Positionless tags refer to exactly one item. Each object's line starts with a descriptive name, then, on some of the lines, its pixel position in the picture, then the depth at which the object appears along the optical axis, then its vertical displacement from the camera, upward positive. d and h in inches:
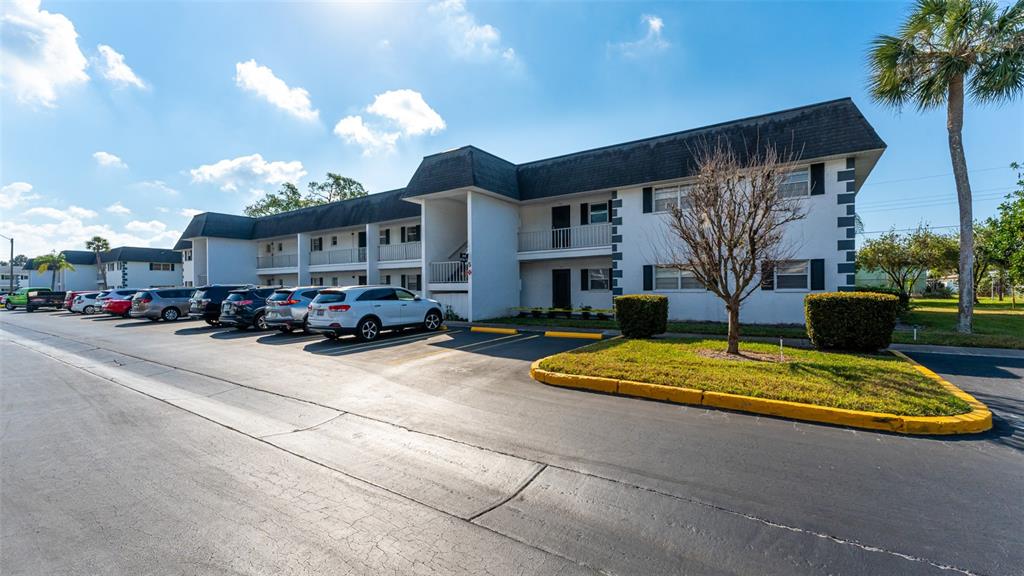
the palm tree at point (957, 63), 432.5 +240.9
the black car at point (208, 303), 692.1 -25.8
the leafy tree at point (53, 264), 2005.4 +127.3
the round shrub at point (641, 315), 455.5 -36.5
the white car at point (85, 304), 1081.4 -38.9
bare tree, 343.0 +52.8
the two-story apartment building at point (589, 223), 501.4 +104.4
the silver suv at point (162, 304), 791.1 -29.9
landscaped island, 211.3 -60.7
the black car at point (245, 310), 619.8 -34.1
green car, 1344.7 -29.9
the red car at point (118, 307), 906.1 -39.9
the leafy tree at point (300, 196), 1838.1 +414.0
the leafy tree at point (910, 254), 1061.1 +69.5
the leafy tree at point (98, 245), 2165.4 +233.8
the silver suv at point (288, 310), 559.2 -31.4
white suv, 478.0 -31.0
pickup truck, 1294.3 -33.5
